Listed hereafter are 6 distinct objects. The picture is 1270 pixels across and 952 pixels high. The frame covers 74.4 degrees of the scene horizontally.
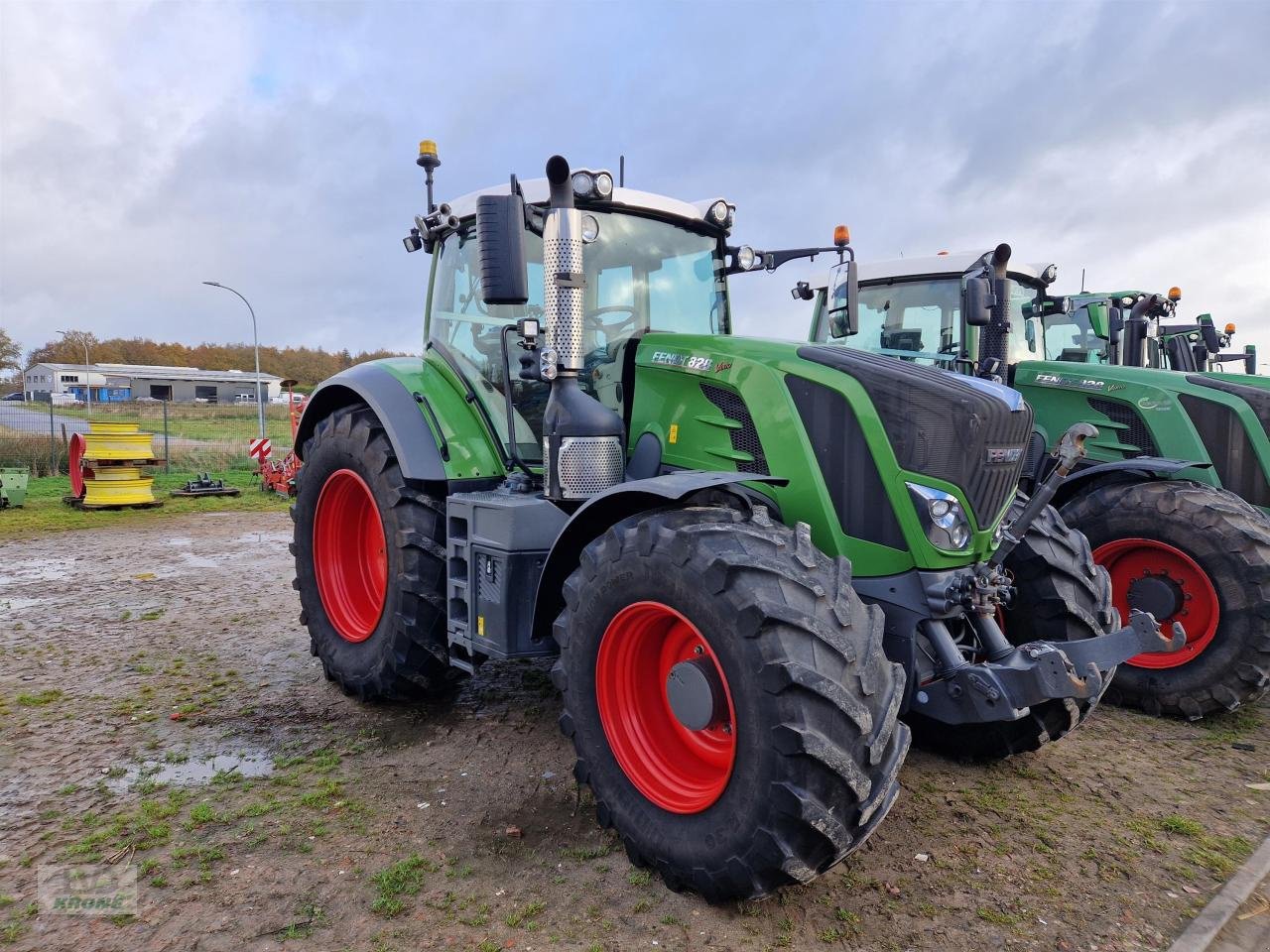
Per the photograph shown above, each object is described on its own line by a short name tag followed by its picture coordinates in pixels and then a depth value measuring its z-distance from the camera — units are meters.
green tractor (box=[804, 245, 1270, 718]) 4.51
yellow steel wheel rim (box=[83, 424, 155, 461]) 11.61
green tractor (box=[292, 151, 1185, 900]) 2.47
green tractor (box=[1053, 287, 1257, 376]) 6.94
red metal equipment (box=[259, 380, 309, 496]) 13.89
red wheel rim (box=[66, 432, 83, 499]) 12.24
